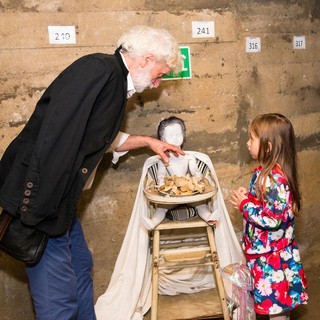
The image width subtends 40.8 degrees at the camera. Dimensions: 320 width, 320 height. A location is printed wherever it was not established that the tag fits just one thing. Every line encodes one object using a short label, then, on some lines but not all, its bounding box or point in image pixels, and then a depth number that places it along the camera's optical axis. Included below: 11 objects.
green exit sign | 2.60
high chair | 2.15
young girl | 1.90
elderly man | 1.56
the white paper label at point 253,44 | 2.77
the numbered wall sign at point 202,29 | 2.60
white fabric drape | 2.46
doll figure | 2.42
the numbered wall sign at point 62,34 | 2.37
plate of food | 2.16
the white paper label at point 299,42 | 2.96
